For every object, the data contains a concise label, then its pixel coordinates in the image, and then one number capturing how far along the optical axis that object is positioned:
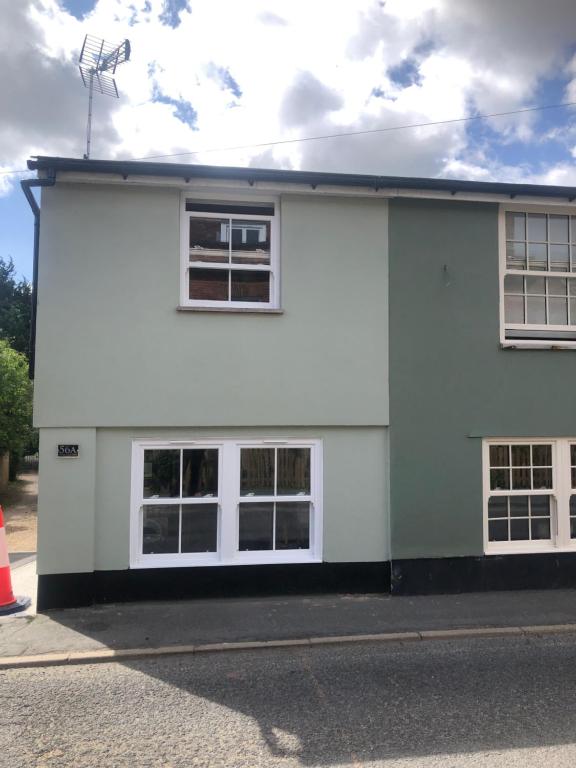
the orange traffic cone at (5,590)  6.18
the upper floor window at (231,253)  6.80
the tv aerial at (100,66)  7.93
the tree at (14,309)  31.62
